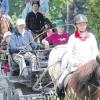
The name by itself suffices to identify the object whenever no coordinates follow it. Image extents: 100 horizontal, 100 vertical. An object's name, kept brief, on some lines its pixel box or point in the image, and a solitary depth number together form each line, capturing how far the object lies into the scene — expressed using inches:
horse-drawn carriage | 633.0
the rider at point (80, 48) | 555.7
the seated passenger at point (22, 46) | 726.5
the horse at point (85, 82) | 476.7
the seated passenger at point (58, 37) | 762.2
